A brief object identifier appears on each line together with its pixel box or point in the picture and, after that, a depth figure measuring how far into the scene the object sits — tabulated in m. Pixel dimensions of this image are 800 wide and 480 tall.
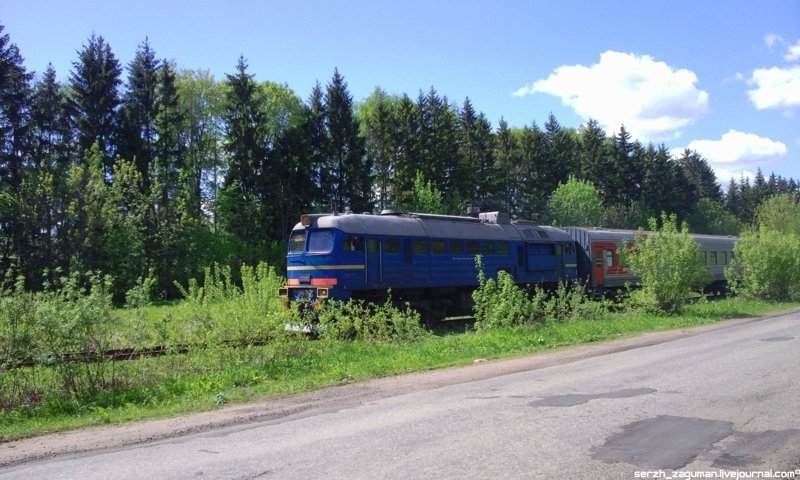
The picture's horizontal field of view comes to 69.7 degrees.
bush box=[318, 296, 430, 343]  13.62
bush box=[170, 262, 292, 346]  11.35
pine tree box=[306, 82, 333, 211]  45.00
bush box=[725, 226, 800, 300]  28.38
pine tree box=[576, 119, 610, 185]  67.12
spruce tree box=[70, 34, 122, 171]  39.59
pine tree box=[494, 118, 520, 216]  59.81
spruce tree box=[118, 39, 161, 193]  40.66
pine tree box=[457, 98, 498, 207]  55.06
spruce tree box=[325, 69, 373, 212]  45.53
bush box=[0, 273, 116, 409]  8.91
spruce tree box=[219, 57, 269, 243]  42.25
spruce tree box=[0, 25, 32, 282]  32.66
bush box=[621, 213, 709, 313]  21.56
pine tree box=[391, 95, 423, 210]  48.56
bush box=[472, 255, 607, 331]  16.86
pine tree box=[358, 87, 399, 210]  50.12
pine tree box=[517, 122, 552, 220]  61.62
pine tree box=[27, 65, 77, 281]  33.03
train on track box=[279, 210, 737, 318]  17.45
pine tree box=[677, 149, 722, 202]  97.62
